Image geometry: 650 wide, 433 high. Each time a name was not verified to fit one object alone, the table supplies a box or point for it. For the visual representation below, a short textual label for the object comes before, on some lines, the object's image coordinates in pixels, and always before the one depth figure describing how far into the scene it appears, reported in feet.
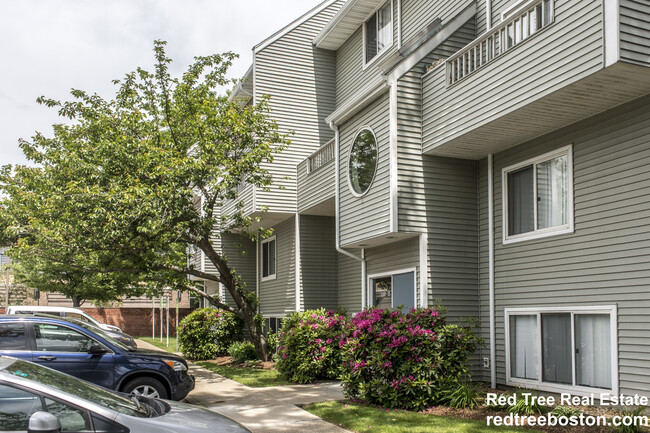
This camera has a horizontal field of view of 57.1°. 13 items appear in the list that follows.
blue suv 29.45
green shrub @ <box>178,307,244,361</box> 66.23
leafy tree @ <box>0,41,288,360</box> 47.01
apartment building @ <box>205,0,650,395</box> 28.63
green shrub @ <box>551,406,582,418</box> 28.04
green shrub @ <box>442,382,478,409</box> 32.17
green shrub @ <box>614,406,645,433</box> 25.07
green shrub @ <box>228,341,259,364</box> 60.13
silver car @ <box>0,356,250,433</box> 13.42
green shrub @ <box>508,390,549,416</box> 29.73
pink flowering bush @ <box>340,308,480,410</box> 33.09
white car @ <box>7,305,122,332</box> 60.11
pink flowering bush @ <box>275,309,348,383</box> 45.50
